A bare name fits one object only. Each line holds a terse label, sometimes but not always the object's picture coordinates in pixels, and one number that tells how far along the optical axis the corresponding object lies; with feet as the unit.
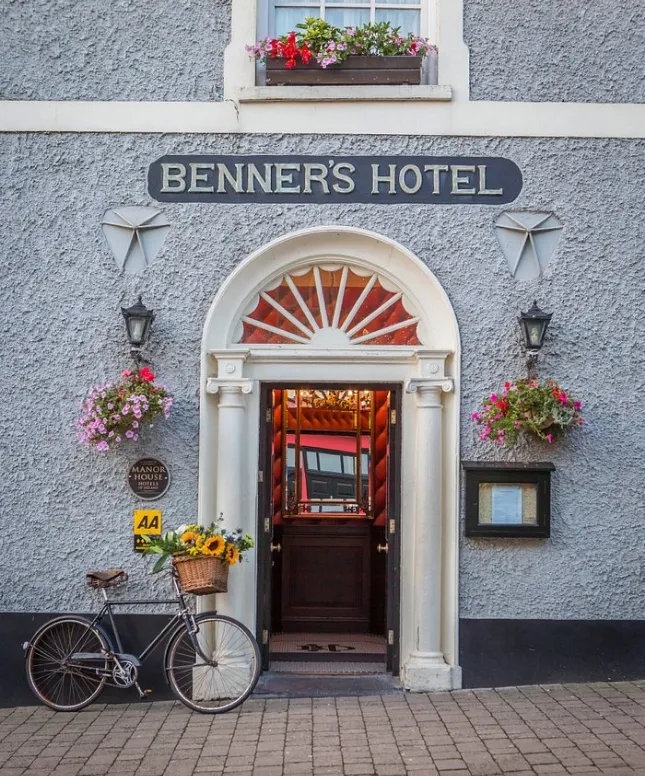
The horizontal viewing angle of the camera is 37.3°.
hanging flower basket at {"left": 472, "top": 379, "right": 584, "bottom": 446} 22.29
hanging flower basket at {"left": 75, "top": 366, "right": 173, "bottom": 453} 22.29
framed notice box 22.97
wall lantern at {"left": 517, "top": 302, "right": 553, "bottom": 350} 22.77
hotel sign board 23.76
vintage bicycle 21.71
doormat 26.07
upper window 25.07
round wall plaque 23.17
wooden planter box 23.85
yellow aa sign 23.12
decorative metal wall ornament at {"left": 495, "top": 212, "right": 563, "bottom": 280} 23.66
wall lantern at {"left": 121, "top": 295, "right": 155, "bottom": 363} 22.79
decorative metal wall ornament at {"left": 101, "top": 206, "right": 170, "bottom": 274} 23.66
